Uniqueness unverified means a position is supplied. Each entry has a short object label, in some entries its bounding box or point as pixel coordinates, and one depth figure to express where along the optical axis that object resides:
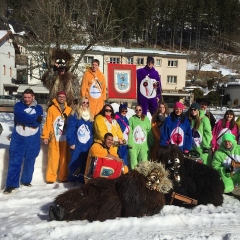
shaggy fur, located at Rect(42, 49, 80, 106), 5.99
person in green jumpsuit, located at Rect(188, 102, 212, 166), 5.39
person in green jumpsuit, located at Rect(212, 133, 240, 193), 4.99
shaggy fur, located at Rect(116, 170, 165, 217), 3.85
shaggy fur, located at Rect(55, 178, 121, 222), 3.73
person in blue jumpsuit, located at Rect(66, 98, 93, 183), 5.22
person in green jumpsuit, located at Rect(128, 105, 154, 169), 5.62
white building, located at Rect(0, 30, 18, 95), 35.12
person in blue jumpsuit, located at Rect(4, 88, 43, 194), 4.92
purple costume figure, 7.01
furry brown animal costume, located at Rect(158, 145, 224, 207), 4.49
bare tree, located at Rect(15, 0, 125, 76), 9.99
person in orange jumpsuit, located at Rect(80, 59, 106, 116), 6.31
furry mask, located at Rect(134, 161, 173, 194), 3.92
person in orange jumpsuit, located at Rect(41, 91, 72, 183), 5.31
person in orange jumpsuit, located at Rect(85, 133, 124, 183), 4.74
